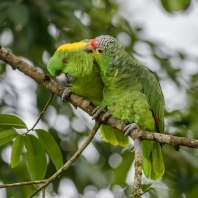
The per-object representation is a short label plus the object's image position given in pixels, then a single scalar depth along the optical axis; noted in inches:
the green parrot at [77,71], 300.6
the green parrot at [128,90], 300.2
